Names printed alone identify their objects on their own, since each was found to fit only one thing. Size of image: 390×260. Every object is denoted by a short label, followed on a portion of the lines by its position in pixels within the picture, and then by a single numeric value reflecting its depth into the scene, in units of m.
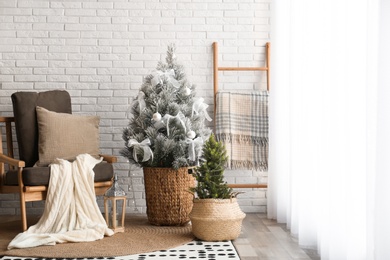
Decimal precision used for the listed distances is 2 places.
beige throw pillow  3.93
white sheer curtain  2.18
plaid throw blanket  4.50
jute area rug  3.10
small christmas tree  3.49
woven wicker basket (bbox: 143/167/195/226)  3.88
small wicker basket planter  3.42
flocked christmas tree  3.86
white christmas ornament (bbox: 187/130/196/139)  3.86
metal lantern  3.66
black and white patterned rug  3.03
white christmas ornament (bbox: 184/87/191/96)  3.97
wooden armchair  3.54
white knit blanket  3.48
